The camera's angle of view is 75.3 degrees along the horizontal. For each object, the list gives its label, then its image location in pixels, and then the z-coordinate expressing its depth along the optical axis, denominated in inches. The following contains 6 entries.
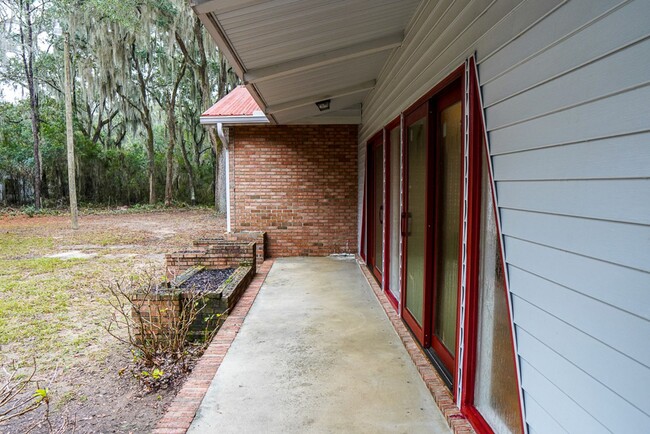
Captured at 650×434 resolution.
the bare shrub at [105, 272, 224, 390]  129.6
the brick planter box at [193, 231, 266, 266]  272.1
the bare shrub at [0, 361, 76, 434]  106.0
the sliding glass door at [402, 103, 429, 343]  123.2
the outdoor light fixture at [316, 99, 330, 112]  224.7
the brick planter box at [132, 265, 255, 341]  142.9
